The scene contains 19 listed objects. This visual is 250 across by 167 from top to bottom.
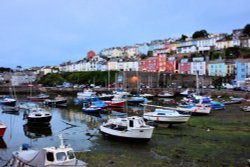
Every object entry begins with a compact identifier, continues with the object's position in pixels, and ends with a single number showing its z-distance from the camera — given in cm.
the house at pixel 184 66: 6760
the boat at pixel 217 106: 2841
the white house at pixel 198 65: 6489
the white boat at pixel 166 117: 1898
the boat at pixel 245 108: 2598
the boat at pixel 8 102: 3794
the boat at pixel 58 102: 3799
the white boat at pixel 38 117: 2193
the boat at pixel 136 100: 3654
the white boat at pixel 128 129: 1480
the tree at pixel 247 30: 7771
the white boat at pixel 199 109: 2453
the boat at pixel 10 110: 3199
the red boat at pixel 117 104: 3310
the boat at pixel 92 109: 2848
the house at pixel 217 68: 6120
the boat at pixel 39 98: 4458
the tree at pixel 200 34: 9117
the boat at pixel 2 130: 1684
